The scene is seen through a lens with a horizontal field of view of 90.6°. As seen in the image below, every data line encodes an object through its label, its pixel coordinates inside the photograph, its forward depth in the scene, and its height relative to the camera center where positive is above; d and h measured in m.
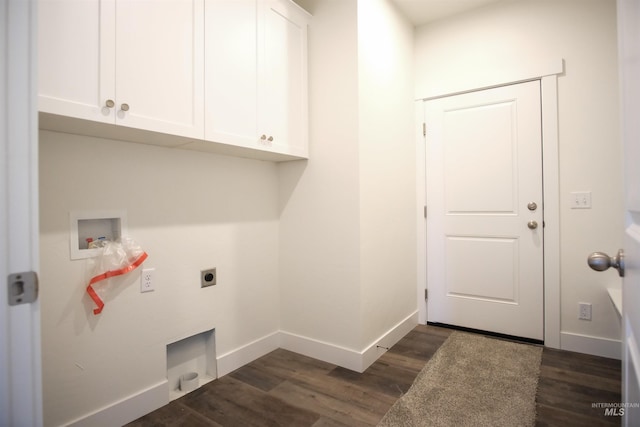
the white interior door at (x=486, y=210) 2.44 +0.02
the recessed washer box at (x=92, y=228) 1.45 -0.05
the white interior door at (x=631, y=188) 0.56 +0.04
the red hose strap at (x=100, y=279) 1.47 -0.29
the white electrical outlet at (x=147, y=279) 1.67 -0.33
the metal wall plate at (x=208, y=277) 1.96 -0.39
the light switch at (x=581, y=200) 2.24 +0.08
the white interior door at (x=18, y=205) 0.61 +0.03
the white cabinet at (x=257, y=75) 1.70 +0.85
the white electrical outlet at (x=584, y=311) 2.25 -0.71
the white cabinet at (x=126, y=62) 1.17 +0.65
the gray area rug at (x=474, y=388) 1.58 -1.01
